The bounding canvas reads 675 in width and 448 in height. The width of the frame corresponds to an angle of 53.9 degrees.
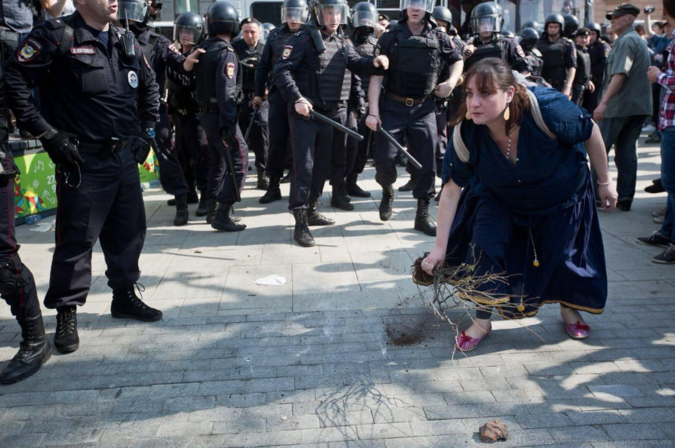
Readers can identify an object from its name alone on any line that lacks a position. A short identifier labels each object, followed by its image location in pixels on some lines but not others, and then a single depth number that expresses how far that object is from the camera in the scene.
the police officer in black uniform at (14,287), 3.21
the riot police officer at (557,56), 8.92
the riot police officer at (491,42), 6.88
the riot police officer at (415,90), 5.72
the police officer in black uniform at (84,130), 3.30
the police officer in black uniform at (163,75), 5.97
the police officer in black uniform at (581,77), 9.84
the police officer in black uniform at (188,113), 6.55
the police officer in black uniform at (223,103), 5.86
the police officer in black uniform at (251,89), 7.89
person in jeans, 5.02
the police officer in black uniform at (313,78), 5.60
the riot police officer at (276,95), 6.40
